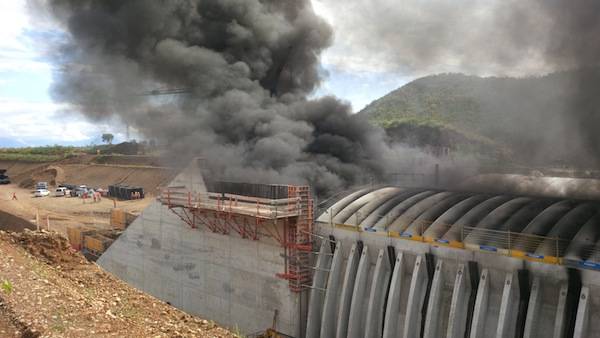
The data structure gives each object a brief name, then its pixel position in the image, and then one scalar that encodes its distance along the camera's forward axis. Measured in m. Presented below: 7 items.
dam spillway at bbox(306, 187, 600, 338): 11.77
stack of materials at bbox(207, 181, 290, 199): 18.34
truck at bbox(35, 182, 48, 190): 64.41
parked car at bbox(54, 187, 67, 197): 60.40
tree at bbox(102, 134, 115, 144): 116.30
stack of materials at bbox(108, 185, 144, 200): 56.28
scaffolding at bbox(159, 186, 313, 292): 17.19
